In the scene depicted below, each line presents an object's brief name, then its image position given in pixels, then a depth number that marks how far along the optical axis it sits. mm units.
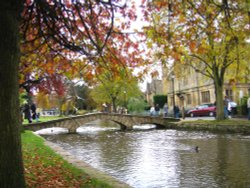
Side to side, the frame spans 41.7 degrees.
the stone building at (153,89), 84662
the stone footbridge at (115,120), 31734
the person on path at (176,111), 36625
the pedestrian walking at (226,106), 28006
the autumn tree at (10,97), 4355
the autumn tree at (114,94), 53519
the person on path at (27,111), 29008
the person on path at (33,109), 30586
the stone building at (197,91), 47719
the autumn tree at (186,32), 7453
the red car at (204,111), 39406
